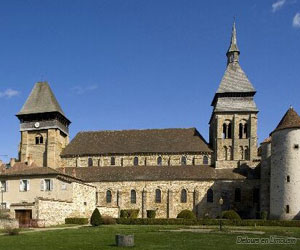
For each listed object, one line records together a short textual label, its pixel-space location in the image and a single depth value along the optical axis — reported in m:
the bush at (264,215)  43.90
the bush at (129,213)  49.41
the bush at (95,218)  35.26
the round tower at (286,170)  42.91
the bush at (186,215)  45.09
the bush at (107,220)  38.48
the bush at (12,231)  25.02
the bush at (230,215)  42.84
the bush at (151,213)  48.81
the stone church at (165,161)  48.28
